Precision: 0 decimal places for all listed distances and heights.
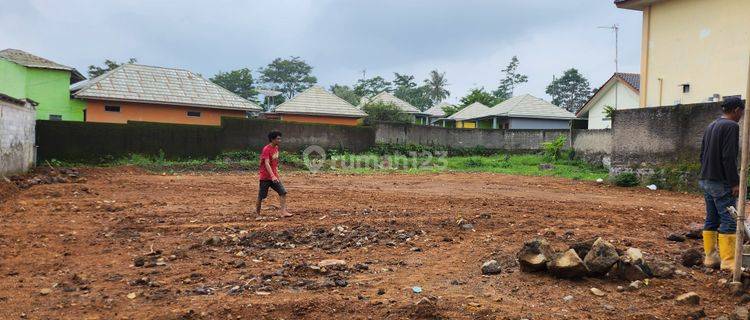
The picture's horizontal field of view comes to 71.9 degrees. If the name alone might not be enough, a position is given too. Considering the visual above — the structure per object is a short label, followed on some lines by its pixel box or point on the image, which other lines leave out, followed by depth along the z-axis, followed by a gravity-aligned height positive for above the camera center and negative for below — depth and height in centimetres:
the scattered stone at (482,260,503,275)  463 -113
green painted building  2498 +243
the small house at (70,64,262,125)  2470 +192
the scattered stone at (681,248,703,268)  487 -105
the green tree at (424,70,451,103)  6575 +704
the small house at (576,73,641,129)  3049 +306
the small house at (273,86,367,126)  3156 +184
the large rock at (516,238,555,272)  444 -97
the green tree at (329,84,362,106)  5534 +527
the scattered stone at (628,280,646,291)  414 -112
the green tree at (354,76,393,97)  6388 +700
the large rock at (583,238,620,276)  433 -96
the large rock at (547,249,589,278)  428 -101
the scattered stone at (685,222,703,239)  614 -103
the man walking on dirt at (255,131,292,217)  816 -50
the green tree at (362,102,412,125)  3434 +194
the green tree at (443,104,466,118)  4862 +321
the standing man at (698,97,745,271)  464 -31
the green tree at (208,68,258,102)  5741 +632
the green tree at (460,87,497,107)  5022 +442
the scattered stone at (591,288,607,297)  402 -115
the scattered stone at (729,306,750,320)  339 -110
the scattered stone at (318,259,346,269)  487 -119
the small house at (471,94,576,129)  3622 +205
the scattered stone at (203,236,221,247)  602 -121
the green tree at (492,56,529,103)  6719 +822
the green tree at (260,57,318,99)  7188 +892
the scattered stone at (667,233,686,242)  604 -106
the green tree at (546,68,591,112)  6269 +685
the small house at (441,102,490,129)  4047 +216
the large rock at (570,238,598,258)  477 -95
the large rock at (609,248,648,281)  434 -105
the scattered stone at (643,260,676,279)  441 -106
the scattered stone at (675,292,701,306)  379 -112
